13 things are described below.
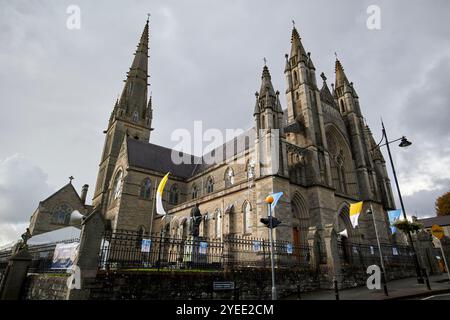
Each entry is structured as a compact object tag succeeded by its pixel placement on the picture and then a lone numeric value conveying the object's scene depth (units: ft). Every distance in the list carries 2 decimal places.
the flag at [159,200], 54.82
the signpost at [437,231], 44.55
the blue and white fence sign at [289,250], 46.65
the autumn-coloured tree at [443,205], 179.71
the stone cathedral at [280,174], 66.85
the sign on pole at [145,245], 32.98
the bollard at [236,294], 30.51
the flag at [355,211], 56.59
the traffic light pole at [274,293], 28.04
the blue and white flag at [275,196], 51.14
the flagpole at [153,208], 97.09
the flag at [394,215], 64.39
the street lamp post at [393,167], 46.55
